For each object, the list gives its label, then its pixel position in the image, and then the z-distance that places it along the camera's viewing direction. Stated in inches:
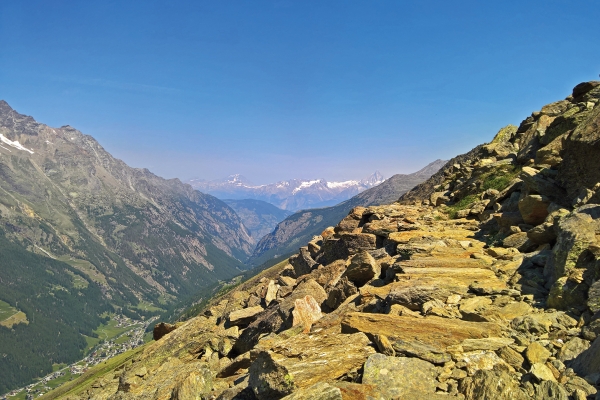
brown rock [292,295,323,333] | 621.1
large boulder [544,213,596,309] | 430.9
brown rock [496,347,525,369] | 346.9
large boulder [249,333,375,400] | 386.6
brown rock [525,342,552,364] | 339.3
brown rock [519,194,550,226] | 747.4
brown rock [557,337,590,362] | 335.6
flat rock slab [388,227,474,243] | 873.5
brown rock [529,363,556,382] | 304.5
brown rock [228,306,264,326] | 928.3
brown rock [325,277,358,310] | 738.8
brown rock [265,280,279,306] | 1003.9
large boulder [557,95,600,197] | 707.4
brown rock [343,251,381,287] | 773.9
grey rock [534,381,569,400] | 276.0
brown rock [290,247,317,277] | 1297.0
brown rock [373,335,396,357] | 403.9
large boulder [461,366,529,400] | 298.5
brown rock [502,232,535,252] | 666.5
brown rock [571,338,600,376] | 294.3
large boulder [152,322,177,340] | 1219.9
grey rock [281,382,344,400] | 334.6
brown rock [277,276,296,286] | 1071.0
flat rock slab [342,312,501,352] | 410.6
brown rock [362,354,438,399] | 341.1
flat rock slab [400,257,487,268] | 649.0
